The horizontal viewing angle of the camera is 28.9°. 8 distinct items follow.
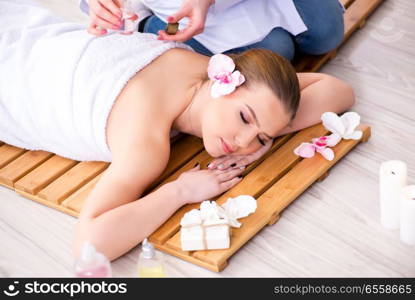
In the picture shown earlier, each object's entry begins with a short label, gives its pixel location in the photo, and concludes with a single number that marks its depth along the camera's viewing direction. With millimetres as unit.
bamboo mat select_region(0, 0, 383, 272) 2109
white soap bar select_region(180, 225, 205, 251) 2039
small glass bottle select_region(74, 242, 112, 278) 1707
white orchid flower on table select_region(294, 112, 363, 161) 2352
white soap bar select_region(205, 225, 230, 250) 2033
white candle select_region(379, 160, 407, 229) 2031
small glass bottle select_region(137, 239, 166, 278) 1849
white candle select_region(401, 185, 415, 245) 1977
